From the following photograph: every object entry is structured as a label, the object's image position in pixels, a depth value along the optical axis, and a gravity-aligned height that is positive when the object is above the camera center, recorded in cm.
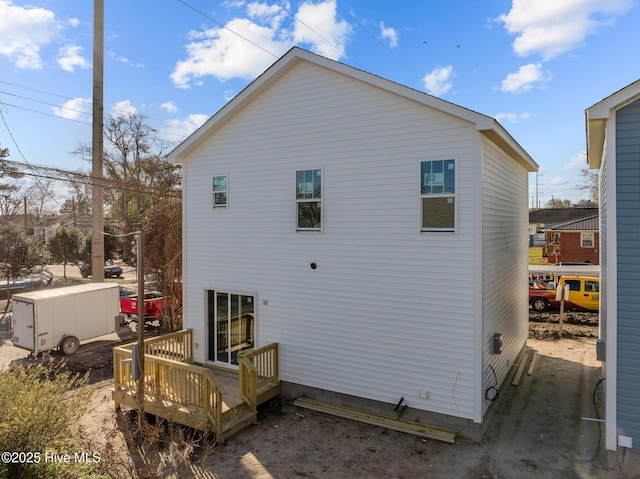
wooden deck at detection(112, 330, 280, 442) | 734 -317
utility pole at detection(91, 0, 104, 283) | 1545 +410
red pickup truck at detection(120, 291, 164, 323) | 1552 -273
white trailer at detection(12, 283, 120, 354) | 1234 -261
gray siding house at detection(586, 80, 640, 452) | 591 -51
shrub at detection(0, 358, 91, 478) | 556 -276
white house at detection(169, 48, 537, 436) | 744 -6
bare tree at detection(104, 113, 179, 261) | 3506 +646
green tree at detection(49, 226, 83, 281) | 3369 -61
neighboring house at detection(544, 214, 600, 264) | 3256 -41
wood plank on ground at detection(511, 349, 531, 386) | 1003 -367
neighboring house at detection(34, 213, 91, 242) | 4388 +208
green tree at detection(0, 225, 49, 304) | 2007 -84
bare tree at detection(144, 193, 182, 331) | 1462 -59
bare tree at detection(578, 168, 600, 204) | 3980 +565
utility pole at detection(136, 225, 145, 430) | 757 -153
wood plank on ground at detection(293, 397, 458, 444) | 733 -366
